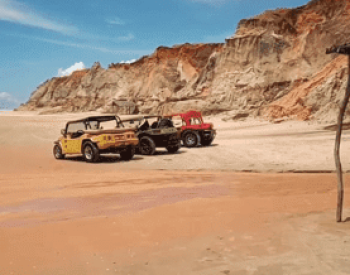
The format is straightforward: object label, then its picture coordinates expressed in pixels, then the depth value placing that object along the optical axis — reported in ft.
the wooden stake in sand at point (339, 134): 15.40
